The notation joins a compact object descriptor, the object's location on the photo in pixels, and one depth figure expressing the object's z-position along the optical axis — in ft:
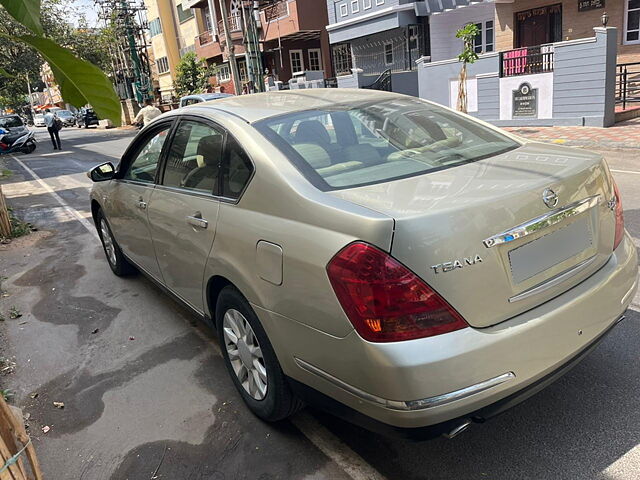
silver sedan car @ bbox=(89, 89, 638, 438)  6.48
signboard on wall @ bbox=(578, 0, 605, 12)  51.24
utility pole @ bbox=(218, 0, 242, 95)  68.90
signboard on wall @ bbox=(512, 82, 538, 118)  43.78
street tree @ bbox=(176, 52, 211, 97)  111.41
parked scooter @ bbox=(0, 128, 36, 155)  75.41
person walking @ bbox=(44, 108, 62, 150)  76.54
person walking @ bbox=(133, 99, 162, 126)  43.91
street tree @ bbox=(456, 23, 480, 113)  42.96
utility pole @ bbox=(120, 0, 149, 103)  121.39
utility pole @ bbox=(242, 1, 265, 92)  70.49
